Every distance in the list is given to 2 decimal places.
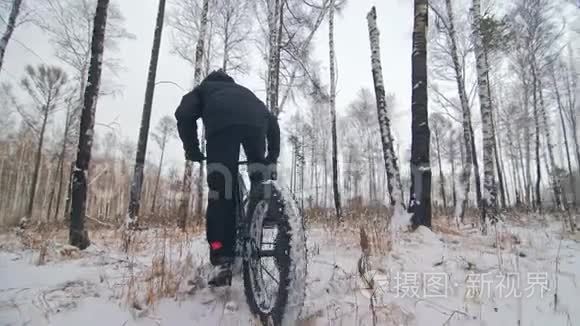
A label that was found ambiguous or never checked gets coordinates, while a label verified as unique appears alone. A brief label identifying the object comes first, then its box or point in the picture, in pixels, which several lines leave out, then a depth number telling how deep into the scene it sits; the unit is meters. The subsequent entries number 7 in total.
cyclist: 1.97
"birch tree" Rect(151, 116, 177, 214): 30.72
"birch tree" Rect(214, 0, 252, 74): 14.12
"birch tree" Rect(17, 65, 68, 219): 17.33
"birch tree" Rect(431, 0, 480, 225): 11.27
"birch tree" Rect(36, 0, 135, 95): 13.33
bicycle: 1.46
